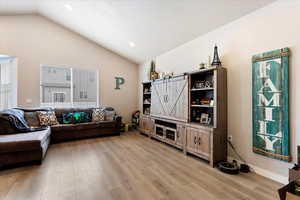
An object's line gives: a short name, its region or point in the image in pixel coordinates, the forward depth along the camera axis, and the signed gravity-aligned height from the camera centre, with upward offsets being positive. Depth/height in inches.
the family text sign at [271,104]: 83.3 -1.9
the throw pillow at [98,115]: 196.9 -20.1
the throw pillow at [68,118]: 182.7 -22.5
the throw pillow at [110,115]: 204.2 -20.8
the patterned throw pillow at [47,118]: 167.6 -21.1
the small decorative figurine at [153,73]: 182.0 +35.7
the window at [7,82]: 182.9 +23.0
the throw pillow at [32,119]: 163.2 -21.6
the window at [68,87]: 199.9 +19.3
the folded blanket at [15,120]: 123.9 -17.6
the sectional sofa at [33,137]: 102.9 -33.6
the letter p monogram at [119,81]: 240.2 +31.3
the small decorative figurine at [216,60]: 114.1 +32.0
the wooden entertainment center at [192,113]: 108.7 -12.0
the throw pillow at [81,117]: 187.9 -22.3
